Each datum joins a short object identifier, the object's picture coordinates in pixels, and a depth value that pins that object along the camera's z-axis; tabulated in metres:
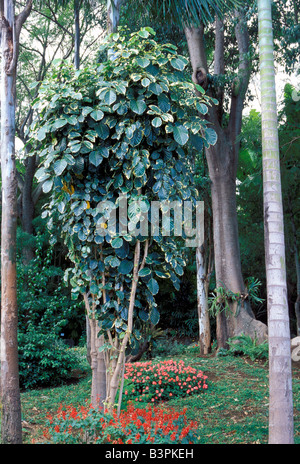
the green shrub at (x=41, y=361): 7.14
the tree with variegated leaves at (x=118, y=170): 3.85
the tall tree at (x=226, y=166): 8.95
